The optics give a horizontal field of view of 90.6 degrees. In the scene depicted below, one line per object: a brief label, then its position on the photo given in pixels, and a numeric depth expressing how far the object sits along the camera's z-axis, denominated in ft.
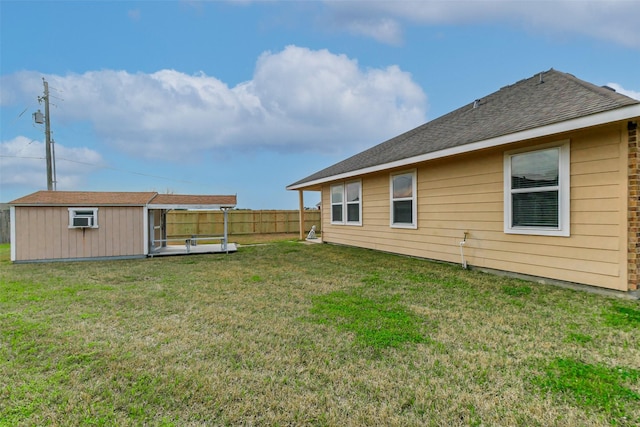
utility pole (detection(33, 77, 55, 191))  43.14
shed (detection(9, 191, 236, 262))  28.02
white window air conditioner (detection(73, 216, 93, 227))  29.01
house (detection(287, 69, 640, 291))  13.56
